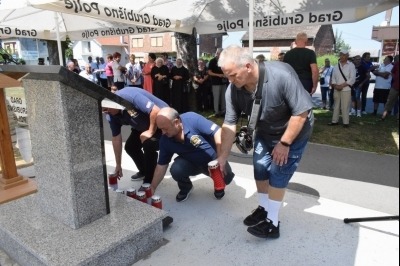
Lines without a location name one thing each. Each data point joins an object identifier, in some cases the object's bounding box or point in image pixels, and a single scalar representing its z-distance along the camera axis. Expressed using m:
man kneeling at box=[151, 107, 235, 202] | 3.12
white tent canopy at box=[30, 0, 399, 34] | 4.70
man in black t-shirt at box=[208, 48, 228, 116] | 8.78
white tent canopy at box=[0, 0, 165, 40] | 7.52
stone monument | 2.11
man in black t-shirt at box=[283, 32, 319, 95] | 5.54
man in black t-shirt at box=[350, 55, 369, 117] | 8.80
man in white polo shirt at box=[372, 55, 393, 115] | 8.94
